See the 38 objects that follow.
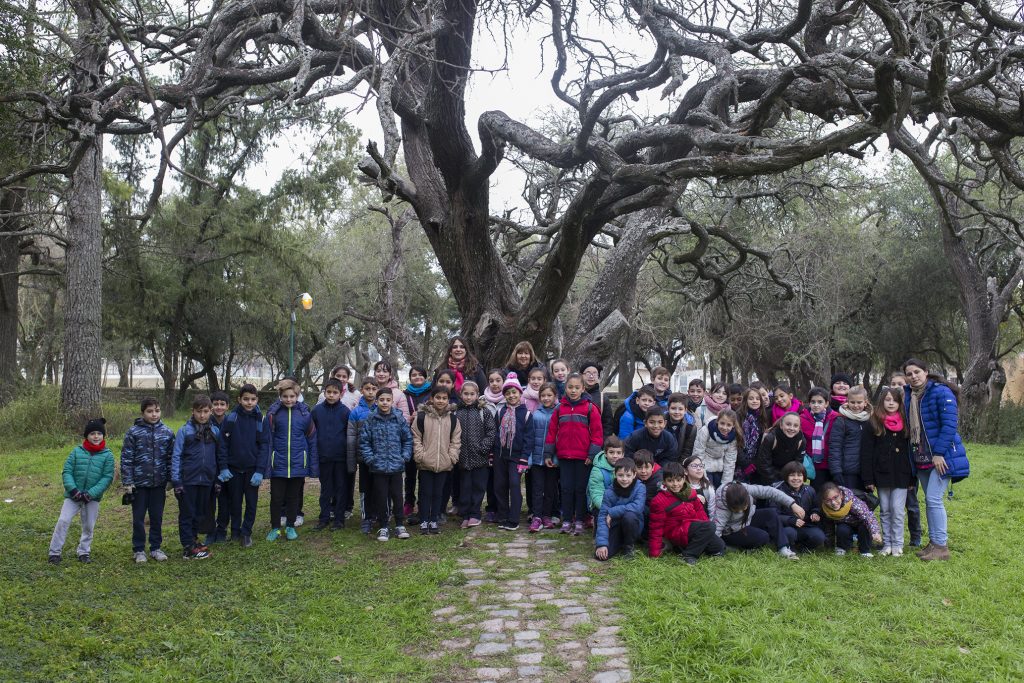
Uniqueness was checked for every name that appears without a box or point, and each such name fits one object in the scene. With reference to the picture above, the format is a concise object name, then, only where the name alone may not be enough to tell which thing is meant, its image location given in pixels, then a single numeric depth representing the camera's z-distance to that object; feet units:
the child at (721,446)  21.42
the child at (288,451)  22.36
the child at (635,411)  23.17
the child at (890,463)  20.36
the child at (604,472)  20.84
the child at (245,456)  21.44
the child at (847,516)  20.11
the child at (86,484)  19.63
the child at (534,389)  23.94
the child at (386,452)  22.18
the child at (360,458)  23.24
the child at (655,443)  21.70
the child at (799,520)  20.31
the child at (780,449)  21.63
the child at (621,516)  19.70
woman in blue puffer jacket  19.70
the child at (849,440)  21.34
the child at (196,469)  20.31
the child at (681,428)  22.13
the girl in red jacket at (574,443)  22.58
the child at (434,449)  22.85
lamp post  58.31
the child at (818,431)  21.91
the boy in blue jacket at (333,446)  23.38
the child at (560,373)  24.71
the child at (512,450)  23.35
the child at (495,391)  24.68
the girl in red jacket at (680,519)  19.48
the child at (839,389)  23.46
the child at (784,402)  23.29
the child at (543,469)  23.18
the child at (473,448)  23.50
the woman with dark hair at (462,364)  25.95
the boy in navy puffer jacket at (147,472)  19.88
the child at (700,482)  20.57
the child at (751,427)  22.17
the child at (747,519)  20.10
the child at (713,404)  23.26
